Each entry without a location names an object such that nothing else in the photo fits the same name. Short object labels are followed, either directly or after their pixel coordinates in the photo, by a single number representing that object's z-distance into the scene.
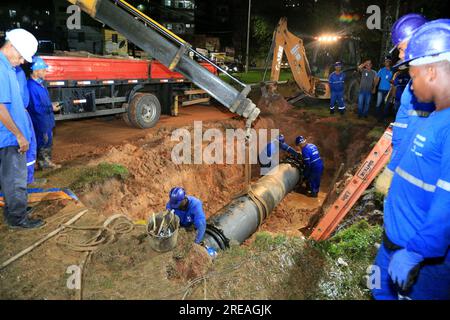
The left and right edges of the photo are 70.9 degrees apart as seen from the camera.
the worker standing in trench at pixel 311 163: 7.80
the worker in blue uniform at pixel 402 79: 5.27
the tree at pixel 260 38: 31.14
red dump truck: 7.63
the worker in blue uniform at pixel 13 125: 3.25
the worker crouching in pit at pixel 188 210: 4.59
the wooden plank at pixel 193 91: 11.86
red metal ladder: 4.21
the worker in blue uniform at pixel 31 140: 4.16
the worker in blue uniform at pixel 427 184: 1.70
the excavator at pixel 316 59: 11.56
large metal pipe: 5.12
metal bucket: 3.39
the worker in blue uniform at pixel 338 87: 11.07
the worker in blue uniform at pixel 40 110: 5.45
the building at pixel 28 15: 33.28
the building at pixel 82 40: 17.47
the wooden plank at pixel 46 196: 4.39
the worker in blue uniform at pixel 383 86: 9.83
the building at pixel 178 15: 42.28
